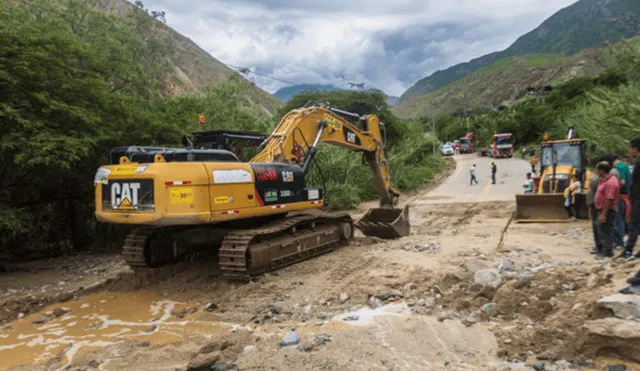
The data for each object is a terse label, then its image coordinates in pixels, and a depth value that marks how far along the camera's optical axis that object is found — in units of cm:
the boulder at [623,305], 381
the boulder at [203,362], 403
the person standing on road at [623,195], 791
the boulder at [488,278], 564
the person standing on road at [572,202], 1135
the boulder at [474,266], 638
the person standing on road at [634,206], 658
